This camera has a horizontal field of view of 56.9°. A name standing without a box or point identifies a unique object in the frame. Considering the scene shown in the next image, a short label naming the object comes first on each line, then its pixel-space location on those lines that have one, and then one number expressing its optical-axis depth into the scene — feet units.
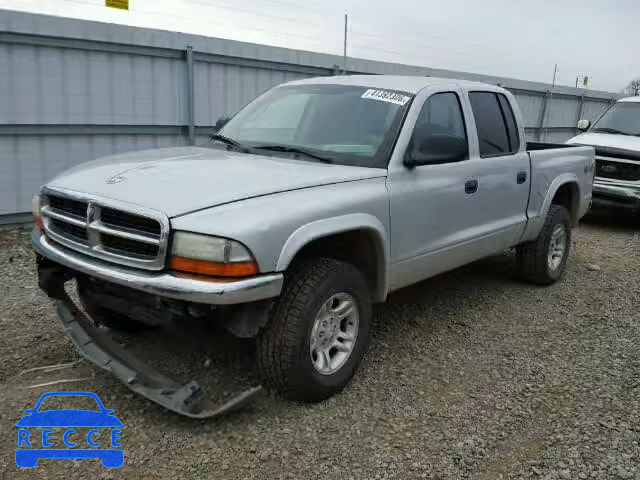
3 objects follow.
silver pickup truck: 9.43
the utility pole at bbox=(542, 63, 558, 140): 48.26
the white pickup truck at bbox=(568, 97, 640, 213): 29.78
